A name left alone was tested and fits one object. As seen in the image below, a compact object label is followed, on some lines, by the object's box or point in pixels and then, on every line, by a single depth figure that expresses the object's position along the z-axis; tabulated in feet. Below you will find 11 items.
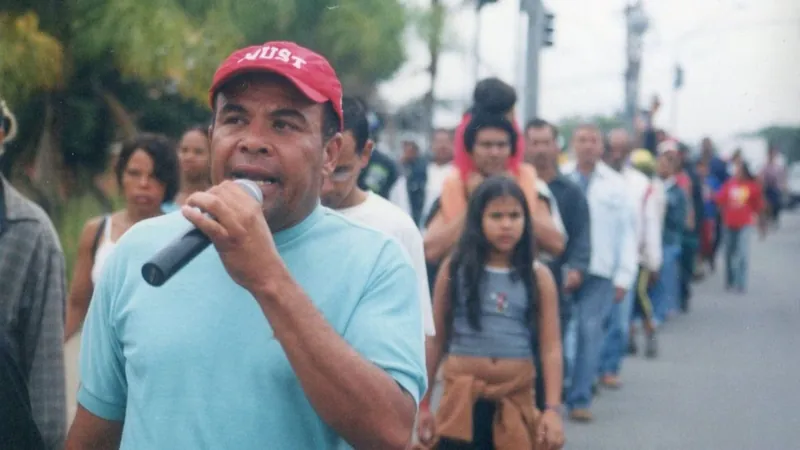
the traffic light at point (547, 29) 44.88
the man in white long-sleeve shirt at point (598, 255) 30.45
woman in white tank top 18.61
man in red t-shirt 60.57
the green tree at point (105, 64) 31.01
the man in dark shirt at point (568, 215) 26.68
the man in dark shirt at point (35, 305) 11.91
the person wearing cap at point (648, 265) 38.14
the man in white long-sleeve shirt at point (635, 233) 35.40
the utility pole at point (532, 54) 42.39
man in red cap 6.75
